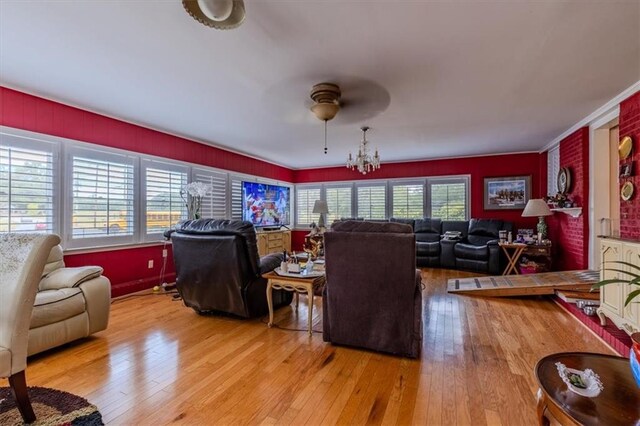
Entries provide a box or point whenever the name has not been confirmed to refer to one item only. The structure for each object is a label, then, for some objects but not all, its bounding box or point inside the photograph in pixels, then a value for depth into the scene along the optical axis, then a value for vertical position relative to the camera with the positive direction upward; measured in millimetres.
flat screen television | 6543 +222
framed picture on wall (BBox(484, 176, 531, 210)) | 6340 +471
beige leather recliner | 2377 -799
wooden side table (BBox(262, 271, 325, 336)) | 2783 -682
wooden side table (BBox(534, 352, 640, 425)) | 1047 -692
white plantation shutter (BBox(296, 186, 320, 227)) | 8430 +261
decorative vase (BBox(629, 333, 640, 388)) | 1088 -526
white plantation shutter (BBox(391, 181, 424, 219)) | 7223 +336
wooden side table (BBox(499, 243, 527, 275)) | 5203 -712
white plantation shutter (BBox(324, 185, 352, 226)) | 8008 +329
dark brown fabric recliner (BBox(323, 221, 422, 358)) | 2336 -588
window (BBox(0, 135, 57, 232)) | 3078 +280
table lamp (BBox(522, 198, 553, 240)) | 5012 +88
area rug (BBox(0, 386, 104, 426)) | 1665 -1161
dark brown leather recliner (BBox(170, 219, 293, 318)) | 3004 -561
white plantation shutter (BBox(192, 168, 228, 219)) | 5426 +371
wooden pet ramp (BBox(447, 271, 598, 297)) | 3805 -969
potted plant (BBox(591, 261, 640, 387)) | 1088 -519
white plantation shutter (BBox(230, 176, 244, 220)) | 6184 +317
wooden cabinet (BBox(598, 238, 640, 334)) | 2547 -728
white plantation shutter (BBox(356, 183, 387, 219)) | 7609 +324
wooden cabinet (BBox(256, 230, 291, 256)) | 6450 -646
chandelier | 4297 +764
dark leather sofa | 5652 -632
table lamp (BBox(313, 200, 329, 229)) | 6141 +128
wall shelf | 4535 +54
